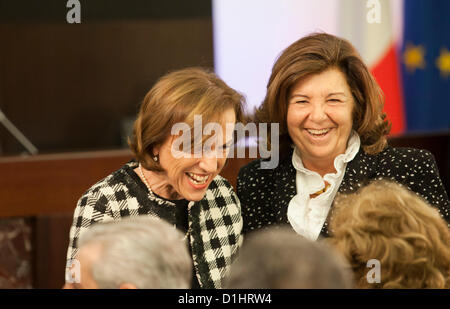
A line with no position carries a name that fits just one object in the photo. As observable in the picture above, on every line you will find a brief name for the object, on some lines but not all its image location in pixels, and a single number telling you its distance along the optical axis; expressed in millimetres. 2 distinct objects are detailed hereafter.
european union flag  5852
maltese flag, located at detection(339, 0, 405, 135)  5387
